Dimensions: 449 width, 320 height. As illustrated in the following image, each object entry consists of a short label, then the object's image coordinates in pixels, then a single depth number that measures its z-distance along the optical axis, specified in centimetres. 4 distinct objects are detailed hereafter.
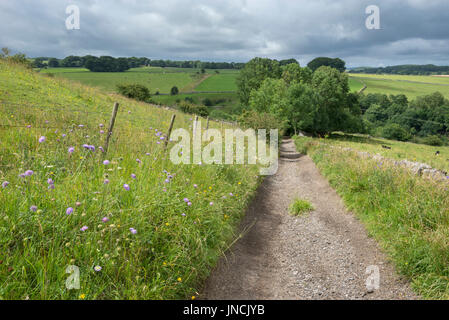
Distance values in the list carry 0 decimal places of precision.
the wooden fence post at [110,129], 584
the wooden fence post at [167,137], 754
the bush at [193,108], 4928
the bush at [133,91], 4281
